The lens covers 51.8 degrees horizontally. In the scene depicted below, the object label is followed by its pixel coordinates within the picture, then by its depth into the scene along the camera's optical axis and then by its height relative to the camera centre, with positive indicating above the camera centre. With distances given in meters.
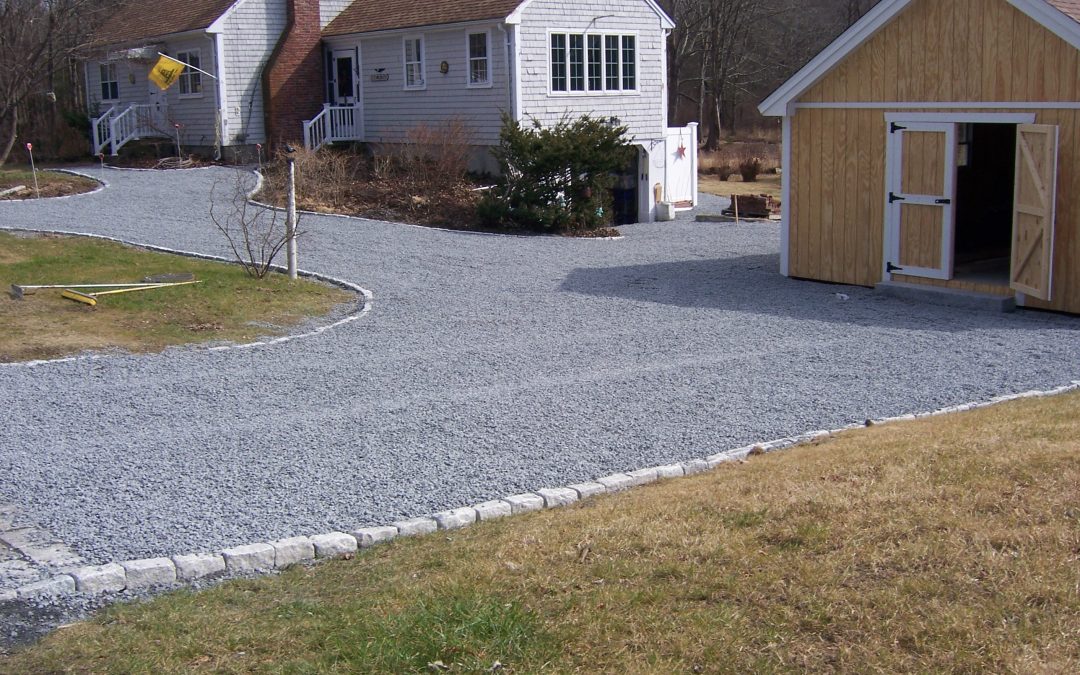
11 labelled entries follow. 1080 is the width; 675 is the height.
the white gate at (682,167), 25.66 -0.05
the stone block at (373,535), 6.09 -2.00
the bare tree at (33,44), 29.25 +3.73
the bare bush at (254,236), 14.49 -0.96
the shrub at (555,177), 21.14 -0.20
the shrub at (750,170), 34.84 -0.19
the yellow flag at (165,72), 28.44 +2.59
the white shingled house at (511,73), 25.33 +2.30
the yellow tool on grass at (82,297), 12.70 -1.39
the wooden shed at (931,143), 12.88 +0.23
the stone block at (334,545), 5.95 -1.99
